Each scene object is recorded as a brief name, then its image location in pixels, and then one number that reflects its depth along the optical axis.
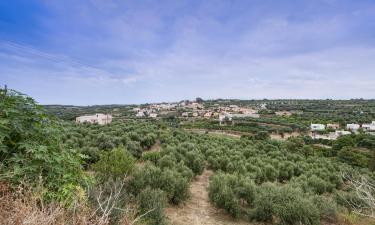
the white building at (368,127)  61.70
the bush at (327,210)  10.50
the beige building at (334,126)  66.05
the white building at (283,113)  86.88
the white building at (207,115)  90.62
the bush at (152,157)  16.97
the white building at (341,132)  57.03
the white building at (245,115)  84.02
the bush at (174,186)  10.98
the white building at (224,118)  74.28
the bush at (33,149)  4.70
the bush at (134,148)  19.92
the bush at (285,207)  9.46
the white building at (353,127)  62.32
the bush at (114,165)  10.47
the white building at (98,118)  56.64
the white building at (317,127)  62.20
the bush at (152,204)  7.89
